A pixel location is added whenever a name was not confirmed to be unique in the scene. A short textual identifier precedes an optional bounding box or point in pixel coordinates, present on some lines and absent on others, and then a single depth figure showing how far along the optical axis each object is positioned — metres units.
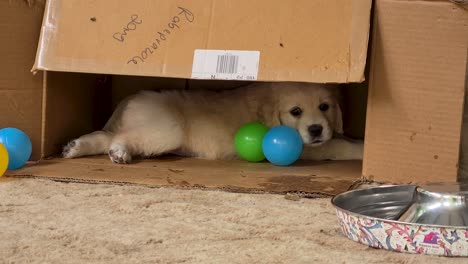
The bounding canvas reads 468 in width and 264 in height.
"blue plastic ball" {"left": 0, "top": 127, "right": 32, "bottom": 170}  2.18
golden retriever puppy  2.54
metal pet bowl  1.40
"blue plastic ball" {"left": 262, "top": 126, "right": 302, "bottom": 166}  2.41
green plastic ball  2.50
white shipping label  2.06
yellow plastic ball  2.07
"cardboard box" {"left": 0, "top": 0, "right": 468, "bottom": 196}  2.04
